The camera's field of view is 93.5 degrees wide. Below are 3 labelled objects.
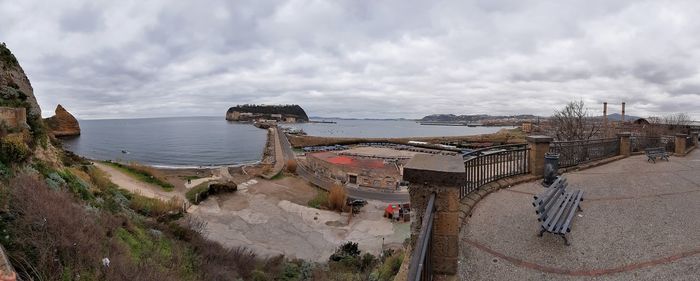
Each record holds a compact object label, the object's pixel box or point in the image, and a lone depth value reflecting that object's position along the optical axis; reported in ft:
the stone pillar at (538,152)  30.32
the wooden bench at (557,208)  15.96
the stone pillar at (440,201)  12.39
